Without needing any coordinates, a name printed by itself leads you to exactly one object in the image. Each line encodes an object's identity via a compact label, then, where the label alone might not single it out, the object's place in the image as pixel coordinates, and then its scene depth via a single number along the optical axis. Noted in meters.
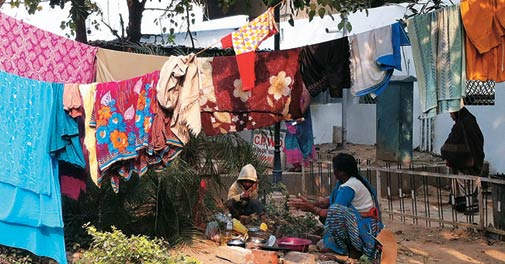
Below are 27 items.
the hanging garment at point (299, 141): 7.34
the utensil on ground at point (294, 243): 6.87
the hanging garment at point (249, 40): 5.61
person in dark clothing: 9.84
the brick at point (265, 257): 6.42
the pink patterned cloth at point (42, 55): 6.34
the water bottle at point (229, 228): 7.32
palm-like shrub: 7.36
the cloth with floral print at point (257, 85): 5.87
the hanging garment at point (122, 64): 6.69
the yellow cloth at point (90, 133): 5.71
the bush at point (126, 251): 5.23
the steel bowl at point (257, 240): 7.07
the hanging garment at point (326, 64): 5.95
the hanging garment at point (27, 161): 5.53
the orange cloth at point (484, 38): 5.21
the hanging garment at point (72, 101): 5.68
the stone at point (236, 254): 6.56
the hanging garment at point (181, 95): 5.43
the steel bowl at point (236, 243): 7.08
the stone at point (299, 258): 6.34
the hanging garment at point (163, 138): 5.50
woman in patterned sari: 6.74
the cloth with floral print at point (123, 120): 5.65
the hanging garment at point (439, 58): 5.38
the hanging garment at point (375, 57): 5.74
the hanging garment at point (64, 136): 5.66
